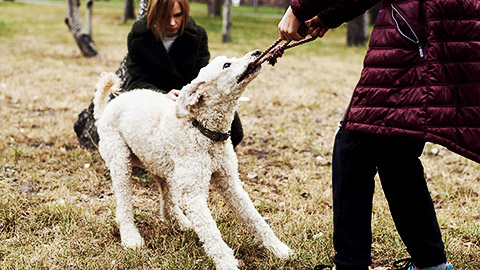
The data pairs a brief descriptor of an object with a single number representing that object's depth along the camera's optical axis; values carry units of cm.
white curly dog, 250
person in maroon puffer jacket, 167
